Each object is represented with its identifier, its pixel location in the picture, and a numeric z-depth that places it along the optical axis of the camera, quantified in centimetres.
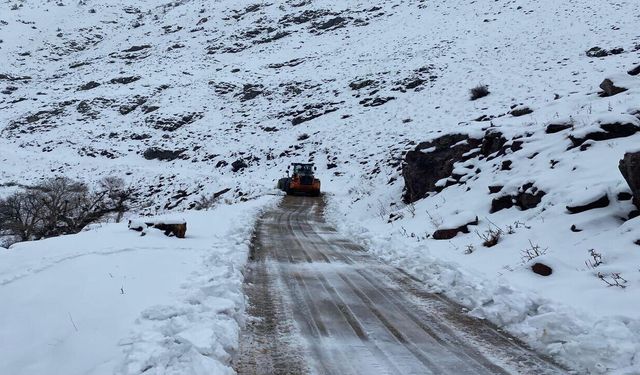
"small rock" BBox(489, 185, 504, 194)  984
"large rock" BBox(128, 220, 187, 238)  820
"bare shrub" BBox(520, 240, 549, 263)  629
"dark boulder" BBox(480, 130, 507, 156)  1171
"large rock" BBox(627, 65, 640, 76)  1219
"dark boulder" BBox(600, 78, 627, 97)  1167
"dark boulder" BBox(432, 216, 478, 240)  888
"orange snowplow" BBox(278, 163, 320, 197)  2425
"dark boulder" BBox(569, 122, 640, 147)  864
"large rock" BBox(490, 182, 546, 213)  828
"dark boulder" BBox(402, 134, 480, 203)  1304
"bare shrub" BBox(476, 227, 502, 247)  755
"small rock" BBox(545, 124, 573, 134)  1040
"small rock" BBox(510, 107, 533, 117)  1388
